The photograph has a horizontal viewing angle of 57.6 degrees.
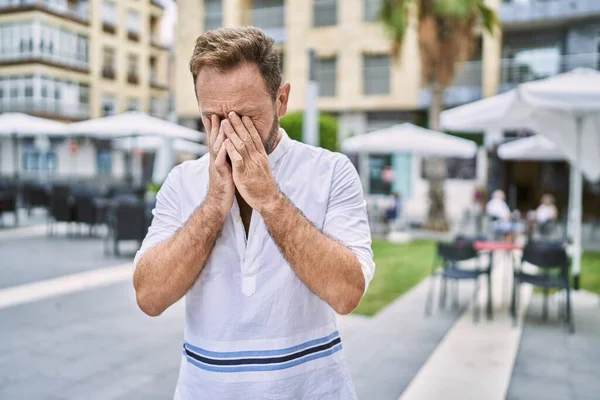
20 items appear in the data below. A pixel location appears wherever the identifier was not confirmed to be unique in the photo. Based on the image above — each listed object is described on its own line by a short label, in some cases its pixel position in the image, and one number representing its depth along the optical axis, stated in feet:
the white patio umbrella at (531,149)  41.29
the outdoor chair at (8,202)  40.73
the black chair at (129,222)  31.30
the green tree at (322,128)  46.57
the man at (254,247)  4.03
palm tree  47.57
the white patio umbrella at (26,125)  36.88
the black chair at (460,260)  20.77
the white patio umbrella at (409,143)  43.19
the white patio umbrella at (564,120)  22.20
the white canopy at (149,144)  52.34
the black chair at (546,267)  19.51
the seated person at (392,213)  45.62
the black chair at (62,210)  38.63
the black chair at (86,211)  37.96
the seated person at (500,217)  34.40
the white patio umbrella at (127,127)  33.23
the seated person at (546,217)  38.60
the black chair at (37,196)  48.09
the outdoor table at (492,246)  21.74
